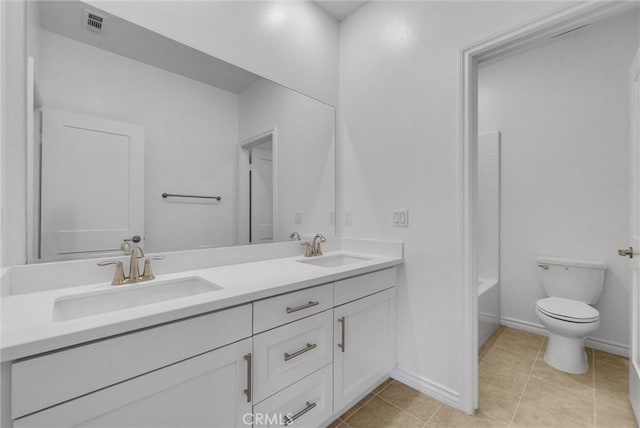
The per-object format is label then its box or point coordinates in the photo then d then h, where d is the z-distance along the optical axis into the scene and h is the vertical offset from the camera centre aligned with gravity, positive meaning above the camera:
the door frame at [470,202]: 1.49 +0.07
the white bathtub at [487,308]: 2.18 -0.79
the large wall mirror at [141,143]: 1.10 +0.35
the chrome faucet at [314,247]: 1.91 -0.22
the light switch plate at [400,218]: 1.77 -0.02
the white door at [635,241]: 1.37 -0.13
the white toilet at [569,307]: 1.85 -0.66
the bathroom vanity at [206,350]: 0.68 -0.43
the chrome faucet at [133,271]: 1.12 -0.23
